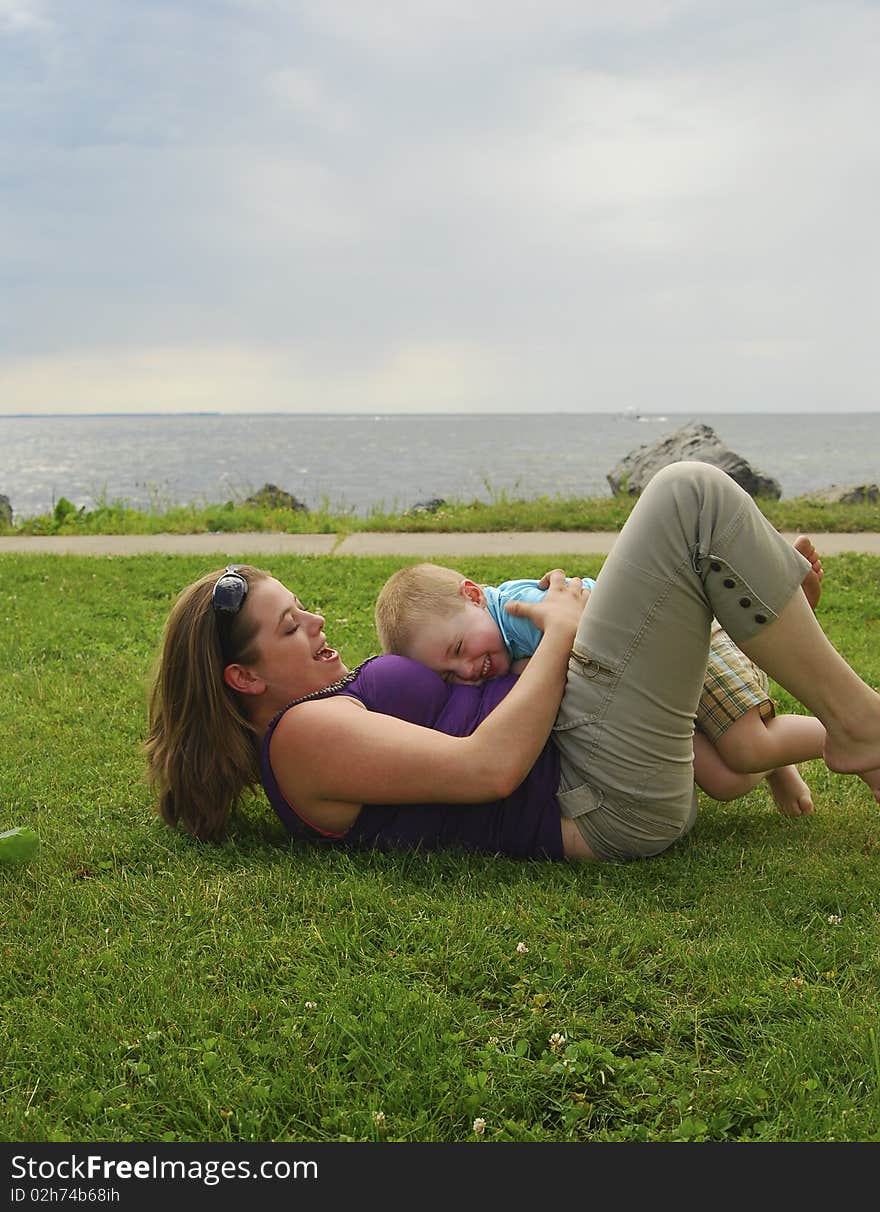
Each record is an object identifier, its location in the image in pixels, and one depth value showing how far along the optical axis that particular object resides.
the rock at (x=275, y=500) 14.91
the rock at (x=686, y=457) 13.52
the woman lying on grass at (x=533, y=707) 2.90
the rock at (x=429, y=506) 12.56
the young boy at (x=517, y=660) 3.37
